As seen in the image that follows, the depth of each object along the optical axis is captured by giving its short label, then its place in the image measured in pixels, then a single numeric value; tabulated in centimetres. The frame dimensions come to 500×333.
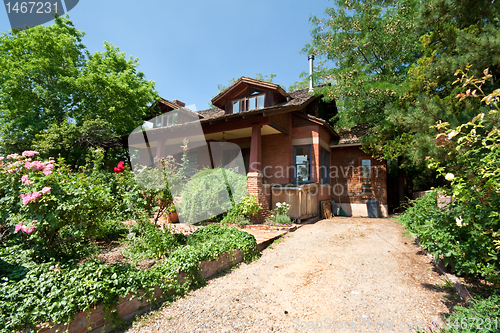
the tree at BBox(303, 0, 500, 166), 521
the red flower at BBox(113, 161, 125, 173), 570
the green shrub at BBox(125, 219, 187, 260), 479
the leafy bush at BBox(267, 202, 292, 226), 870
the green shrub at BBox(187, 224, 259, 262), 501
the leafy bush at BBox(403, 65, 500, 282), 301
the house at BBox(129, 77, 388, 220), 989
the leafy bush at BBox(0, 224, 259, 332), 262
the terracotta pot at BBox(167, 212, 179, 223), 900
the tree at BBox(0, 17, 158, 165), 1401
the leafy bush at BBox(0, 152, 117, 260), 330
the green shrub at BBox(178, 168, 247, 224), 849
